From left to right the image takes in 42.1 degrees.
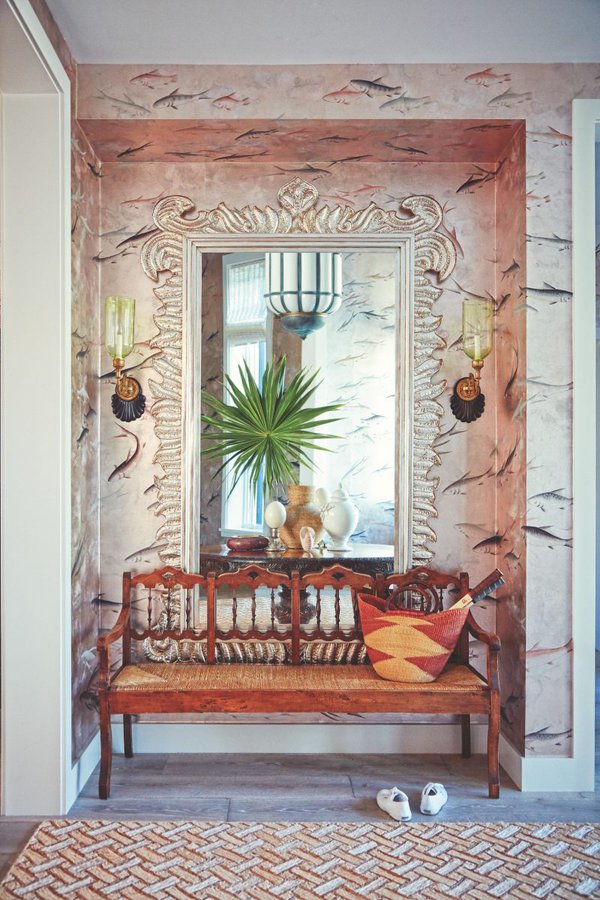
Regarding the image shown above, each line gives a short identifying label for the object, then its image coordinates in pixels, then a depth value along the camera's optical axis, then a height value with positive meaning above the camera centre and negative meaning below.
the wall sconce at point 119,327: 3.34 +0.52
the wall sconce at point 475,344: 3.36 +0.45
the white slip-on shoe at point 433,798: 2.83 -1.28
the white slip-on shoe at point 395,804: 2.78 -1.28
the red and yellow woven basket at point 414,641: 3.03 -0.75
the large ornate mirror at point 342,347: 3.46 +0.45
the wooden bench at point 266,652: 2.98 -0.90
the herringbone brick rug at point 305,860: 2.34 -1.33
